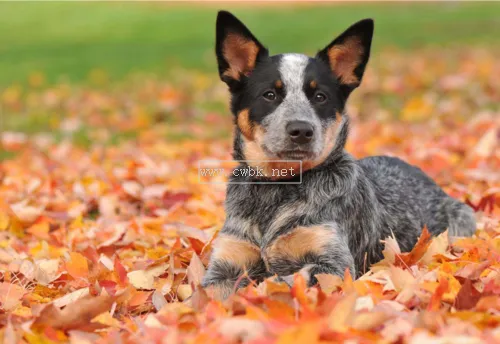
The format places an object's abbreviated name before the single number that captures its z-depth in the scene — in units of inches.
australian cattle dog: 153.6
